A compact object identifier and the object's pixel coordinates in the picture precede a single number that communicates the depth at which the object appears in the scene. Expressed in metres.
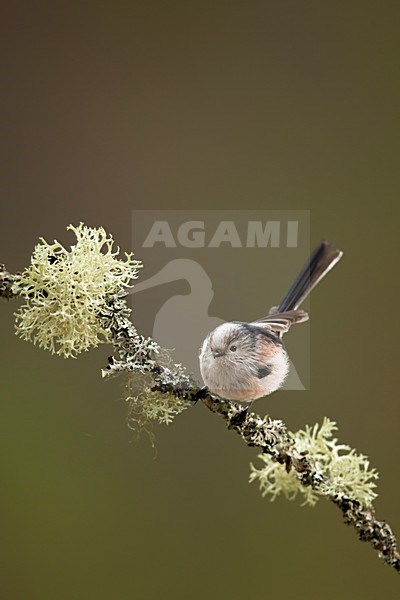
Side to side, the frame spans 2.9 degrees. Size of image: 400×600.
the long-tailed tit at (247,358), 4.78
